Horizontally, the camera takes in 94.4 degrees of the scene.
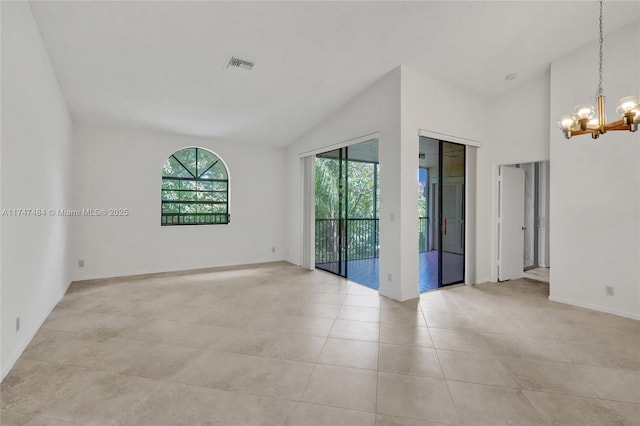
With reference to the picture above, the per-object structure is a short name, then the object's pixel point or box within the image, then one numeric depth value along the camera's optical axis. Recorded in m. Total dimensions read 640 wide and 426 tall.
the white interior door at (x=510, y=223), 4.90
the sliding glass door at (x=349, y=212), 5.22
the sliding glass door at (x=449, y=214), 4.54
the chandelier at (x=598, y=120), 2.22
